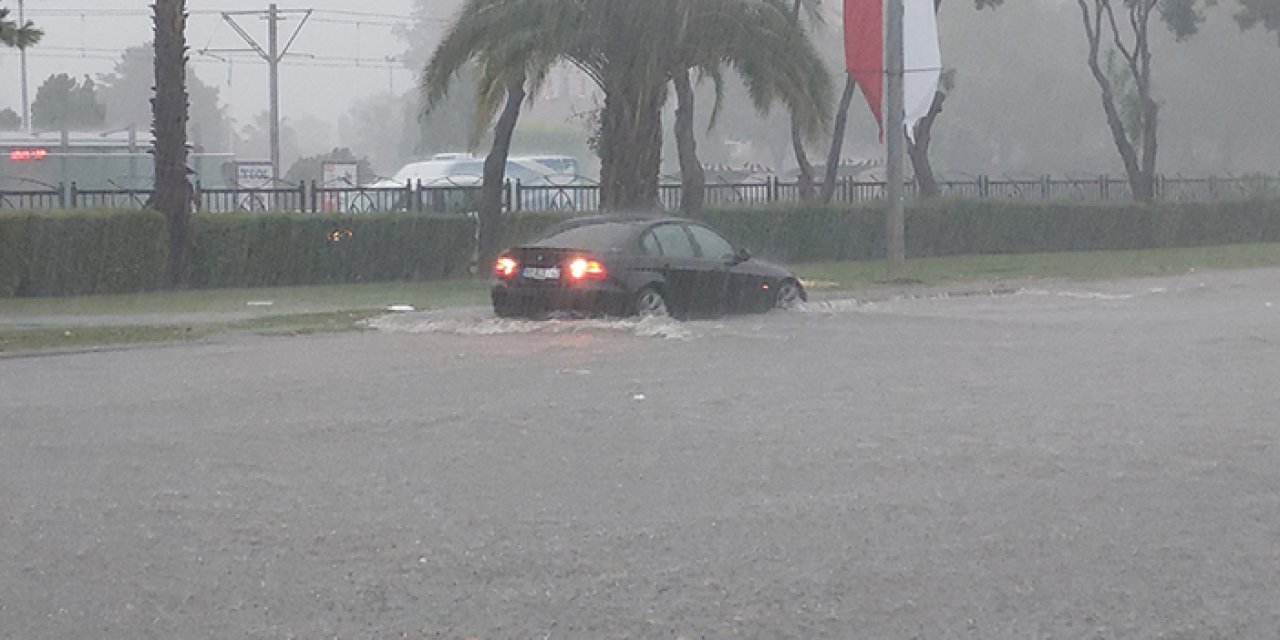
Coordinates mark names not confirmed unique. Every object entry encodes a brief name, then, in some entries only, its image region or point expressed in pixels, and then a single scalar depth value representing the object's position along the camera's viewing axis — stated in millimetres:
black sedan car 20359
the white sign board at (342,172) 52062
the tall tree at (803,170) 40819
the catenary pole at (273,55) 54719
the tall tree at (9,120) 69269
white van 47469
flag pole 29328
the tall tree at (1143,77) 50562
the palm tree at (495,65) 30844
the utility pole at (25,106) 71625
